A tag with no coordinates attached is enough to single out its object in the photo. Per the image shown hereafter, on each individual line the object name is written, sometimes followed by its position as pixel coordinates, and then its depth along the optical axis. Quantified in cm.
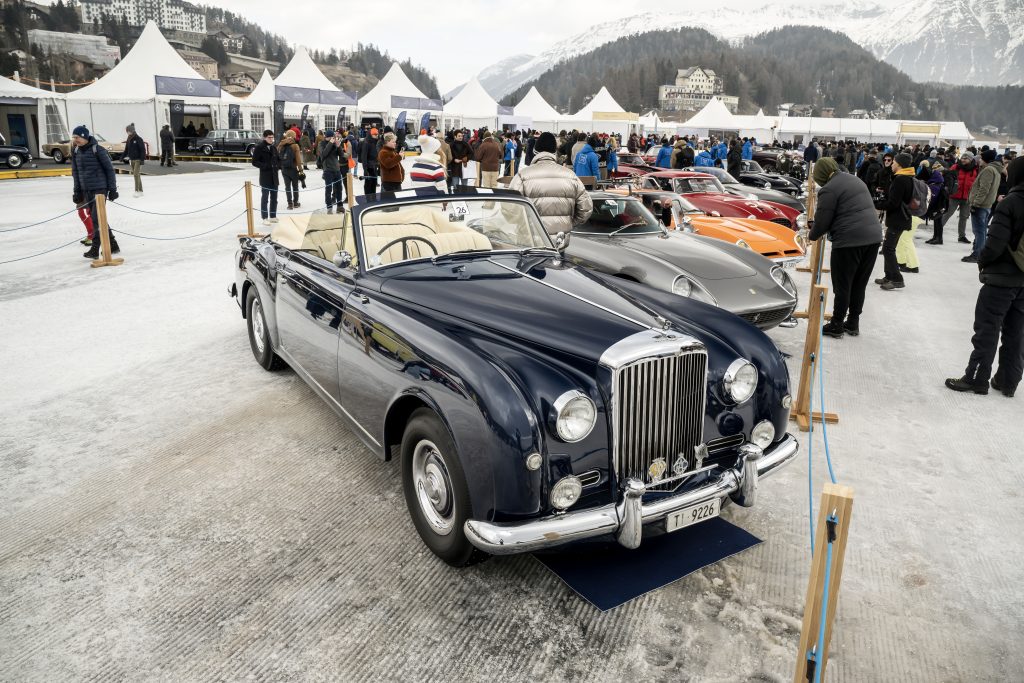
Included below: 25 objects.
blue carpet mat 313
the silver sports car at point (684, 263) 628
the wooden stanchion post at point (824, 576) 214
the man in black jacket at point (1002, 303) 534
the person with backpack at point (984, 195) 1075
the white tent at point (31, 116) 2875
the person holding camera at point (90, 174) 1017
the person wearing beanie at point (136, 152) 1817
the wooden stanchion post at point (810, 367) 484
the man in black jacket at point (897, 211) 848
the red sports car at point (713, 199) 1162
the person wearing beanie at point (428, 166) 1619
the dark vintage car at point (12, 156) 2517
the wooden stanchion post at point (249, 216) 1252
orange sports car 888
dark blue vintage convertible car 286
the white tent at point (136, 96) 2898
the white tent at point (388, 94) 3828
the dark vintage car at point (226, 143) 3244
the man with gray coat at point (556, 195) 750
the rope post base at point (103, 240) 987
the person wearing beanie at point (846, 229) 691
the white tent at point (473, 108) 4125
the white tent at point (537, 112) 4584
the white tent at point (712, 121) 5315
